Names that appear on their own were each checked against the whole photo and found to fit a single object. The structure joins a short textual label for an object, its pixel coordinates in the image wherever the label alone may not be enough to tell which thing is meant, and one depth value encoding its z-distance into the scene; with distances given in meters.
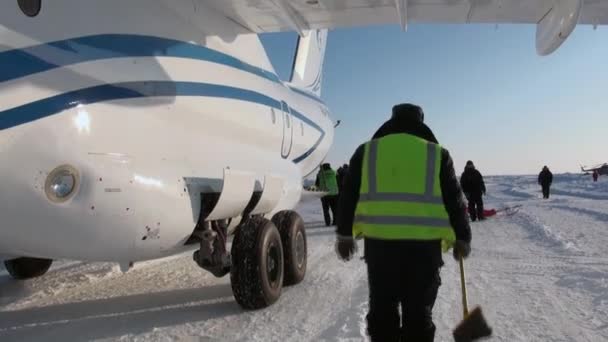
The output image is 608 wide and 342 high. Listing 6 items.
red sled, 13.16
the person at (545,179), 20.44
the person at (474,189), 12.55
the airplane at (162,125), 3.15
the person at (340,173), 13.76
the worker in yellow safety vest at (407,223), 2.63
